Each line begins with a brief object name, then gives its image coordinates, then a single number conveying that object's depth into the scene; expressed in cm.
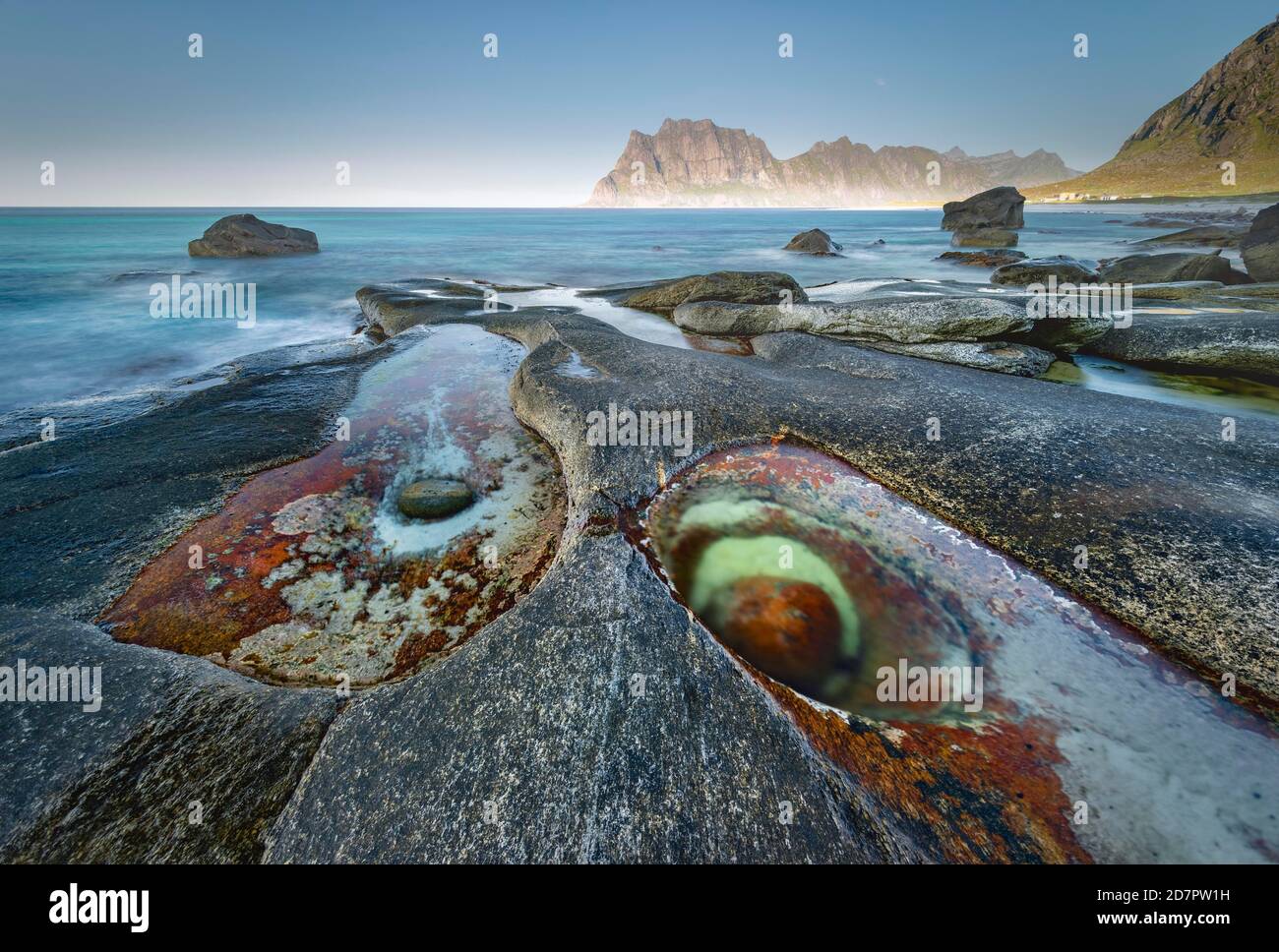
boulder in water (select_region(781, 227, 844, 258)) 5200
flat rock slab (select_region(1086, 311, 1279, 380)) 1266
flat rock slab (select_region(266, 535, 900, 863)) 344
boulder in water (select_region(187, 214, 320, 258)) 5359
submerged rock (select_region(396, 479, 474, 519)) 815
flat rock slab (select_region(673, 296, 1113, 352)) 1420
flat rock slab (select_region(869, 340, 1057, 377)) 1300
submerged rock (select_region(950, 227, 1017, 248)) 5228
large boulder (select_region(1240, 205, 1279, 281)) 2248
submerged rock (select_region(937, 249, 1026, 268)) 3841
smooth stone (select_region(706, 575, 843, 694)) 506
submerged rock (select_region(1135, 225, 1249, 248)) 4291
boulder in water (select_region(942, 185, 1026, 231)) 5716
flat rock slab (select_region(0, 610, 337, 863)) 362
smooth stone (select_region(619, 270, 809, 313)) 2050
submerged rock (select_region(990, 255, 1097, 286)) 2355
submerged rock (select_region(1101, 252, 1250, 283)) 2356
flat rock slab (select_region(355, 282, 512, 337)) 2062
